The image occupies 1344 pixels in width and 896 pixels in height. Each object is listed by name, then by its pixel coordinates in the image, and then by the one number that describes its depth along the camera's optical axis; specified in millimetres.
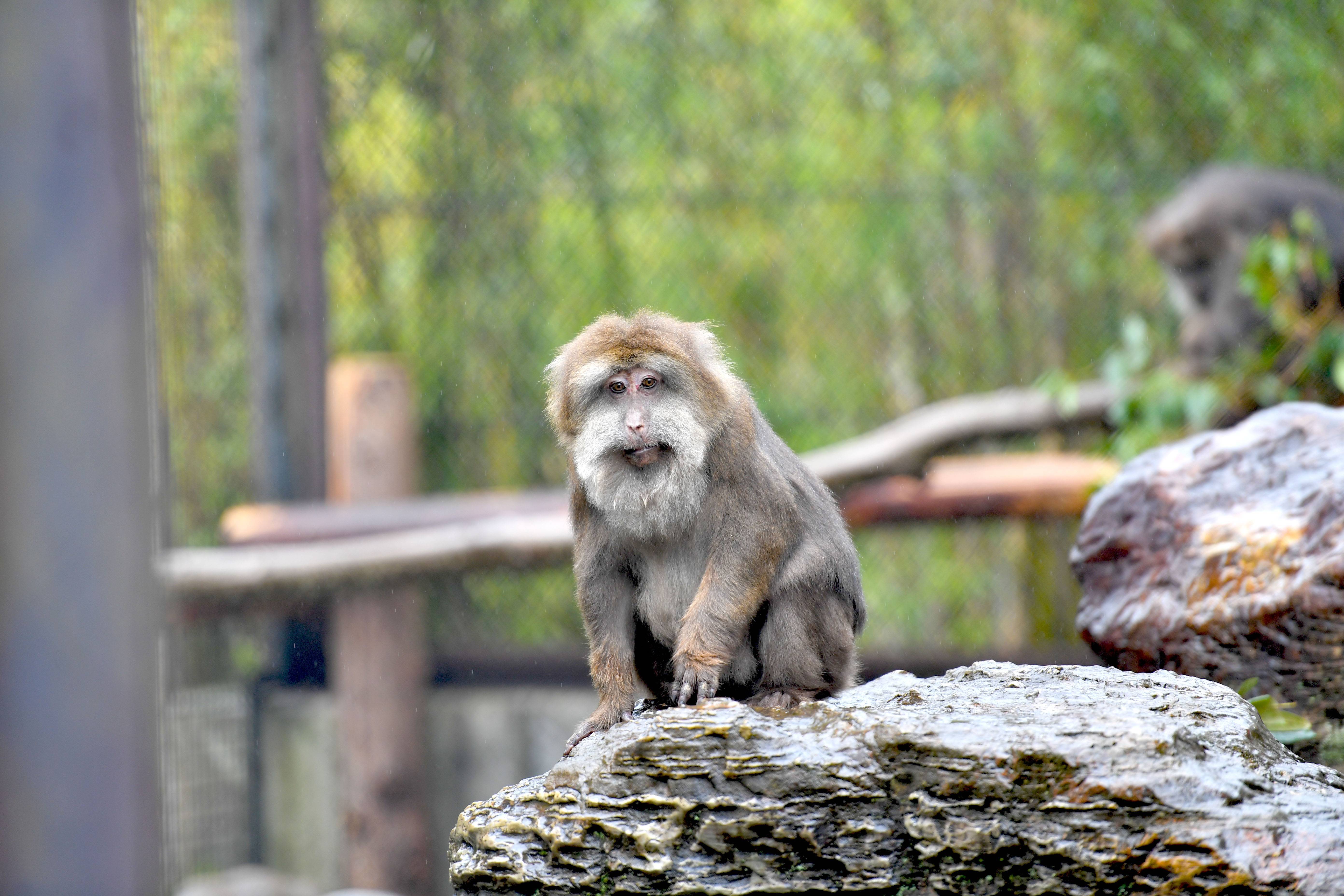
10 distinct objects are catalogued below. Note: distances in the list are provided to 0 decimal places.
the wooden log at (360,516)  16031
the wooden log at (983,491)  14791
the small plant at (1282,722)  8234
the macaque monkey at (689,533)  7699
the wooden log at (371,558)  15492
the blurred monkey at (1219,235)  16172
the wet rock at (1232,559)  8273
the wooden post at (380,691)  15852
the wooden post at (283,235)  16359
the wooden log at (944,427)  15195
